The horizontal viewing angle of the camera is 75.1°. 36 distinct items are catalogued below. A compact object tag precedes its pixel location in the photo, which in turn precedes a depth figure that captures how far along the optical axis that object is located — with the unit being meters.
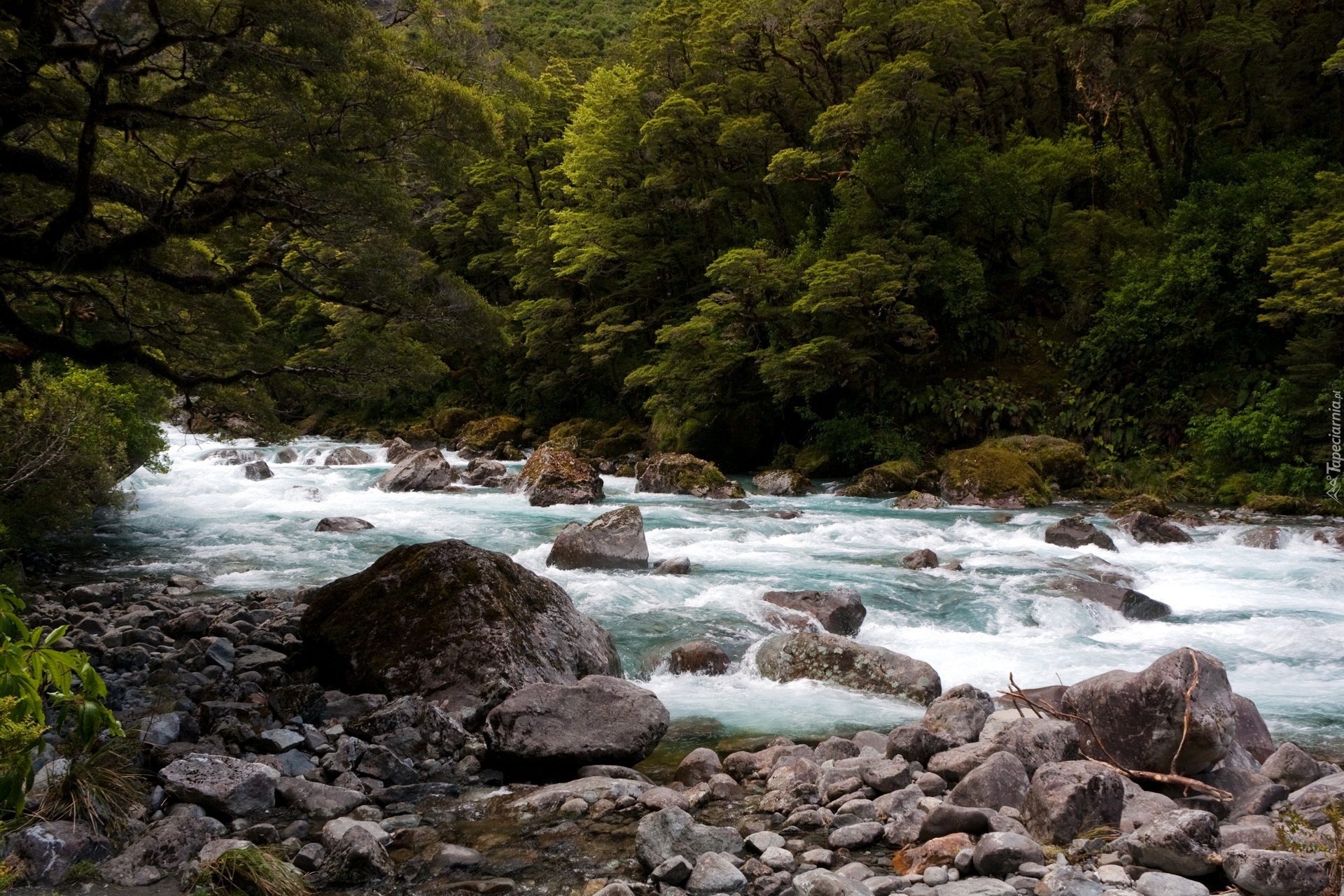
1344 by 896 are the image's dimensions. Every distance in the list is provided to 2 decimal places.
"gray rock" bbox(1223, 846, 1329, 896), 3.60
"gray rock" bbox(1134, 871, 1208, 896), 3.70
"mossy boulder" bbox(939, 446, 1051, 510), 16.95
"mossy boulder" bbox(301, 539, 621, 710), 6.50
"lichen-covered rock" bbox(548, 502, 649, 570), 11.40
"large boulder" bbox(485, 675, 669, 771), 5.52
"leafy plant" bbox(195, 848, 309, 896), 3.82
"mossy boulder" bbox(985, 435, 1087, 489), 18.19
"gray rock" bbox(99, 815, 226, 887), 4.00
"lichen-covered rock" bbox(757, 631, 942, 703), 7.11
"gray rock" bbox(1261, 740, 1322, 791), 5.10
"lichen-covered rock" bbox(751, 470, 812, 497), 20.03
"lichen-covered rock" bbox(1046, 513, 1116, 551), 13.02
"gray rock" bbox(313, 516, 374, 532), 14.60
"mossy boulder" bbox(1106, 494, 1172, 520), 15.12
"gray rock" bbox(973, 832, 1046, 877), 4.04
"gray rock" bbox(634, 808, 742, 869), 4.22
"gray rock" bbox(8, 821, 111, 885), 3.91
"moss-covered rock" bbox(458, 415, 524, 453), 29.33
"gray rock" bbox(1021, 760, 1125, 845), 4.34
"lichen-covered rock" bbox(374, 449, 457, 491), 20.02
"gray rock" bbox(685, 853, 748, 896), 3.96
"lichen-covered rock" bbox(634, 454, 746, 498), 19.00
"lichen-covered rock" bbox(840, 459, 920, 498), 19.19
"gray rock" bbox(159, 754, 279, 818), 4.68
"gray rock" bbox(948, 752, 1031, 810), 4.71
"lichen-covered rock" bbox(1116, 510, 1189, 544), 13.41
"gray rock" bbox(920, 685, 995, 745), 5.85
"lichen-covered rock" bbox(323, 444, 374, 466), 25.05
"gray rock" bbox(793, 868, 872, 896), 3.82
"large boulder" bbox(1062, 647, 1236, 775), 4.93
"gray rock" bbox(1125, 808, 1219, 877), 3.90
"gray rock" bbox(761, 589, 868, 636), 8.80
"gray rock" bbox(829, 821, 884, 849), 4.48
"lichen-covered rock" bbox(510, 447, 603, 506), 18.09
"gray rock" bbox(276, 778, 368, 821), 4.81
